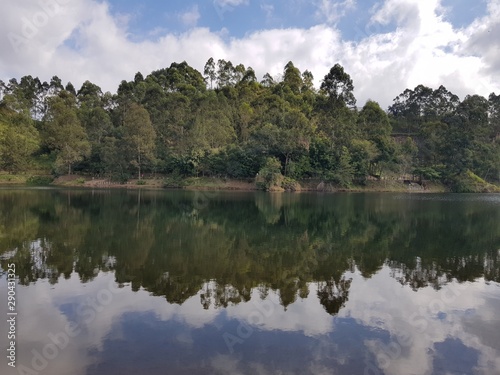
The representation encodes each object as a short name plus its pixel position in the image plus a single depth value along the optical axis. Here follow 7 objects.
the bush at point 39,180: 73.72
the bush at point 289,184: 66.00
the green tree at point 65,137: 72.50
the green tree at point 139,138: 69.44
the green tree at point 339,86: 82.50
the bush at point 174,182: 69.75
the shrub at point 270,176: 64.12
